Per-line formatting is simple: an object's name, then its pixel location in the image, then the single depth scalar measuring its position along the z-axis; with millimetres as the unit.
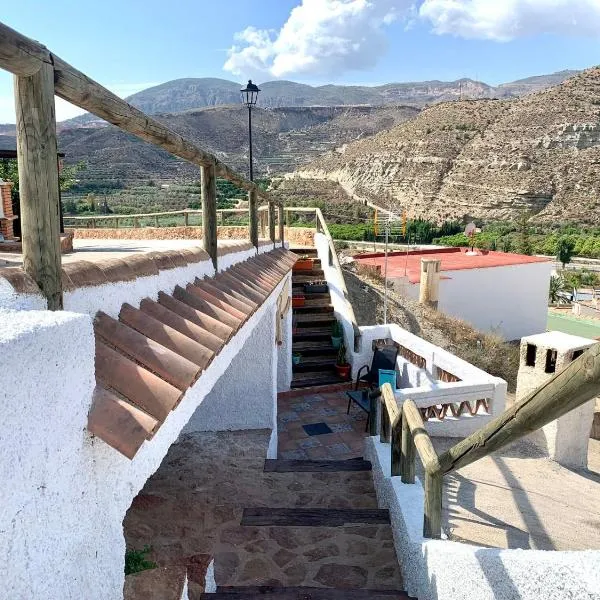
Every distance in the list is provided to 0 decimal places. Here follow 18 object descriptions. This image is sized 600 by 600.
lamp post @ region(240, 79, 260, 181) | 10799
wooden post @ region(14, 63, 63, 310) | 1397
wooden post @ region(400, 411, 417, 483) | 3760
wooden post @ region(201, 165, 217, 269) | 3525
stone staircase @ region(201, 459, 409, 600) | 3094
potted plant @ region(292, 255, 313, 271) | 12086
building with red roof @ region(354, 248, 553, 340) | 16562
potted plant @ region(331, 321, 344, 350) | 9914
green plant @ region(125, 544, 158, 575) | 2534
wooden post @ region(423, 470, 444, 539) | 3006
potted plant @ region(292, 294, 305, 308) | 10737
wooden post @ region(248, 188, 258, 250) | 5393
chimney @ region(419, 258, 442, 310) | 14219
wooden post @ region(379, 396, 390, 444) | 4871
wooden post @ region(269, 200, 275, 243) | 7912
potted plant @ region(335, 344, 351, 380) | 9312
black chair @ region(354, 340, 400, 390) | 8227
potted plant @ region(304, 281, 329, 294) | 11250
